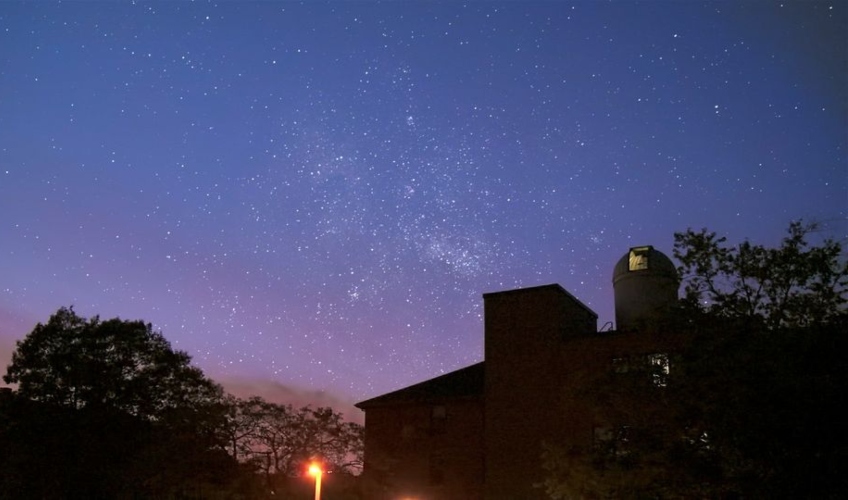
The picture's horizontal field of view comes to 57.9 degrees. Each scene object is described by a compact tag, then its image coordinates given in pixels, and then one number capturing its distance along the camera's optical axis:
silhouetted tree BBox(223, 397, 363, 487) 46.16
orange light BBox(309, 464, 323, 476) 23.61
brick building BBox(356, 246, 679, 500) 37.59
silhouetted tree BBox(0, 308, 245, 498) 38.06
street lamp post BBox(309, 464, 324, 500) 23.58
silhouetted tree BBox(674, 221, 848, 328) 23.28
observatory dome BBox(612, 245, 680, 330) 38.62
